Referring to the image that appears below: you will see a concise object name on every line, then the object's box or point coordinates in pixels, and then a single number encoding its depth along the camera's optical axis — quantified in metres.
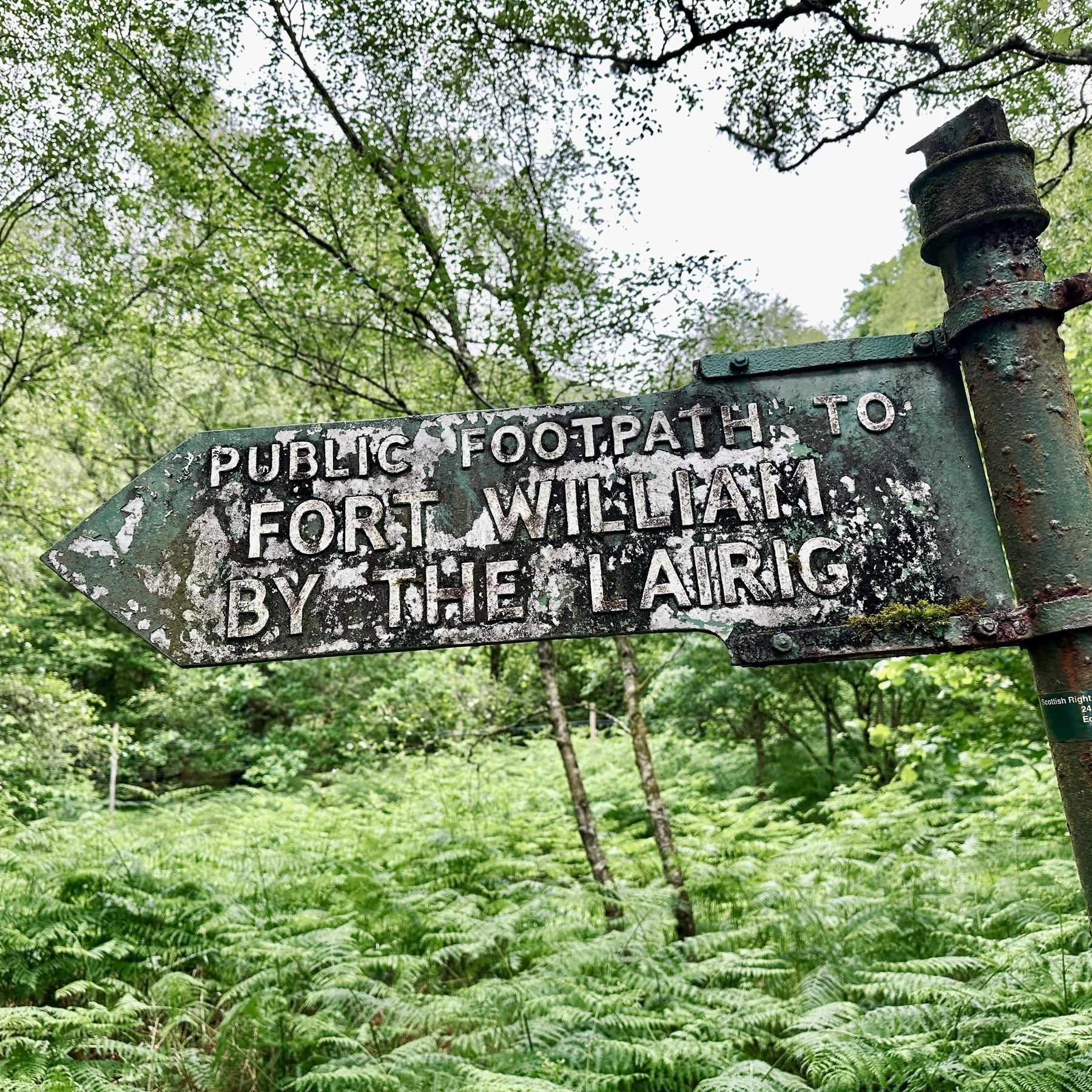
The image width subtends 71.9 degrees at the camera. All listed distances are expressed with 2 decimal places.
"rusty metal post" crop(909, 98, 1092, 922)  1.14
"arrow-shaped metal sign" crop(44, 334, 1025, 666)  1.27
